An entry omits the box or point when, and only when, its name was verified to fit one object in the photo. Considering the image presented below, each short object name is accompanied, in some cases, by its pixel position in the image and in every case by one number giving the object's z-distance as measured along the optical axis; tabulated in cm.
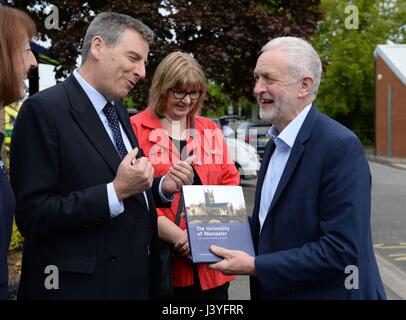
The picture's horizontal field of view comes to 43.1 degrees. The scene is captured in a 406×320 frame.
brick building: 2614
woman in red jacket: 308
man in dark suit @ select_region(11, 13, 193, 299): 219
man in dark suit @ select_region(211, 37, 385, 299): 208
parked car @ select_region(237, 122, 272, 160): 1645
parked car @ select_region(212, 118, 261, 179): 1370
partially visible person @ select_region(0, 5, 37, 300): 206
